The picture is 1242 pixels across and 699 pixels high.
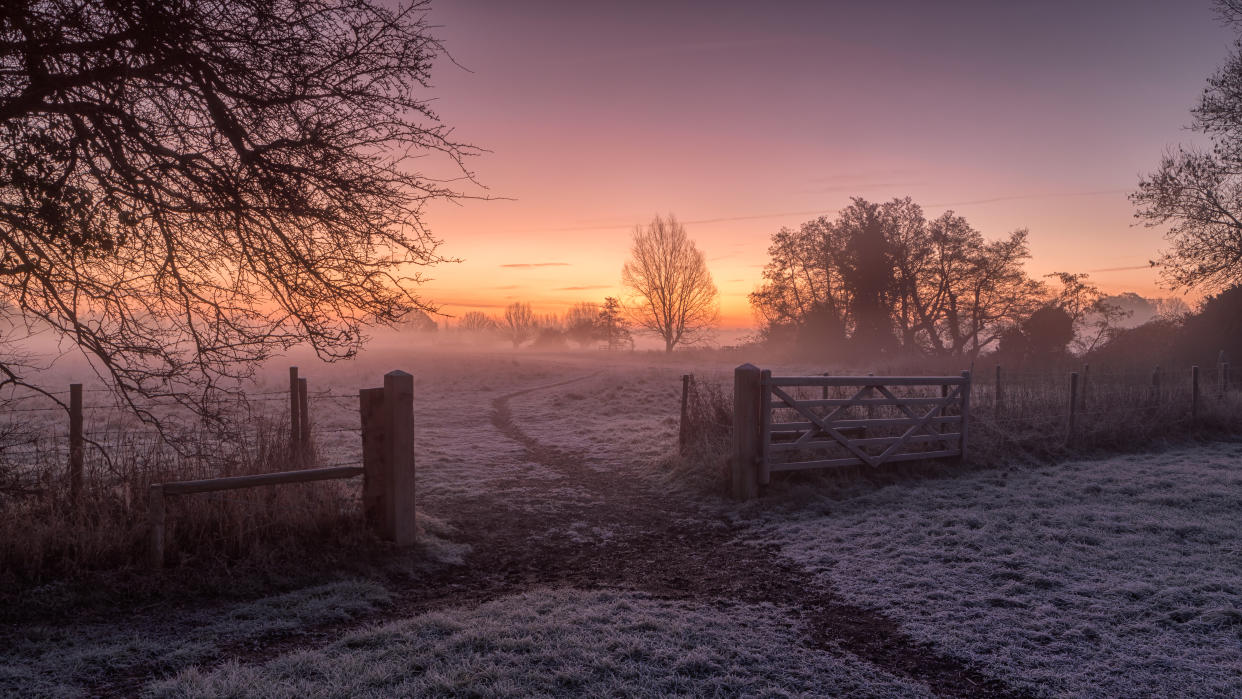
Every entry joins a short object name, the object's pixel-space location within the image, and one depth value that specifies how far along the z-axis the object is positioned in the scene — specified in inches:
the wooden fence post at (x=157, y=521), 216.7
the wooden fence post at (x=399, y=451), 263.4
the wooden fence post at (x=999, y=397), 504.1
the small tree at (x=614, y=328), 2320.4
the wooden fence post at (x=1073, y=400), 492.4
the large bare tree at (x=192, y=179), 186.2
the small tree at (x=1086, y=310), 1182.9
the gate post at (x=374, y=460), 264.5
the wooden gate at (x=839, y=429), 360.2
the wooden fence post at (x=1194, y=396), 564.4
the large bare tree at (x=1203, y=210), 797.9
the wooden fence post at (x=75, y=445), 237.9
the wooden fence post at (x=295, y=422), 306.0
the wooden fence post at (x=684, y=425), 451.8
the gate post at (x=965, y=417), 430.3
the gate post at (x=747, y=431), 359.3
